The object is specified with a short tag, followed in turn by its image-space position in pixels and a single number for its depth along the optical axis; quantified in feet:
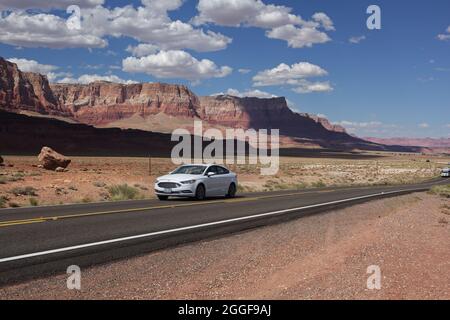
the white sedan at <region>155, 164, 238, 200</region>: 65.00
